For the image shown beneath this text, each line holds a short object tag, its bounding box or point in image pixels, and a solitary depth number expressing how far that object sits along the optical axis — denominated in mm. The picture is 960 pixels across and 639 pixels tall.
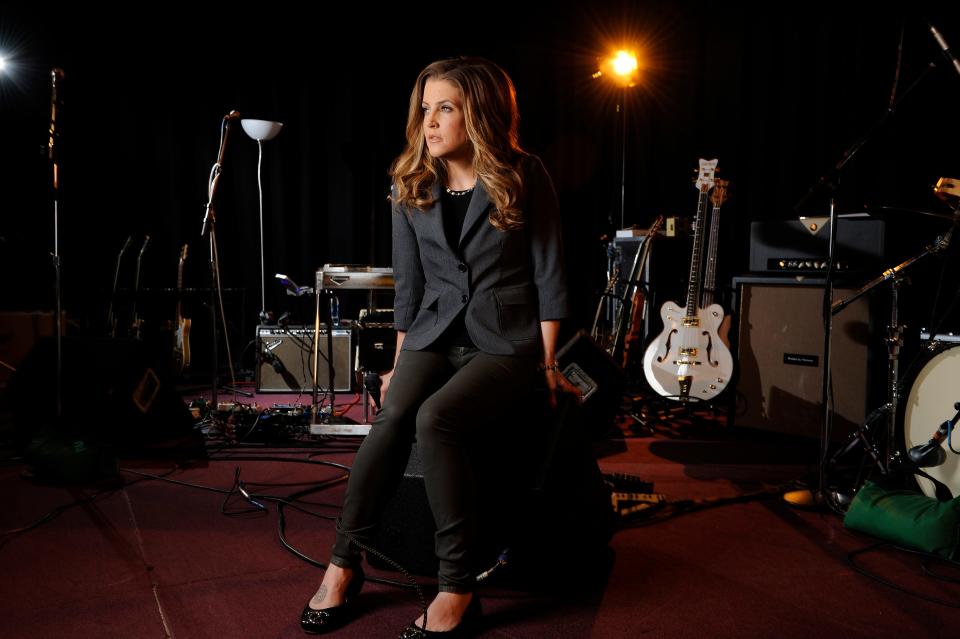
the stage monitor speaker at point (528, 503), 2006
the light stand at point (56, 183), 3088
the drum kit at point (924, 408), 2551
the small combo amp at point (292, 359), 5191
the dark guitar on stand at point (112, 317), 5540
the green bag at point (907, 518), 2291
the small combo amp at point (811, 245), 3508
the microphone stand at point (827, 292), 2402
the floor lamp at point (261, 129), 5598
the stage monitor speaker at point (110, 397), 3451
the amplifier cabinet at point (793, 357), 3527
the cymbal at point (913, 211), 2566
